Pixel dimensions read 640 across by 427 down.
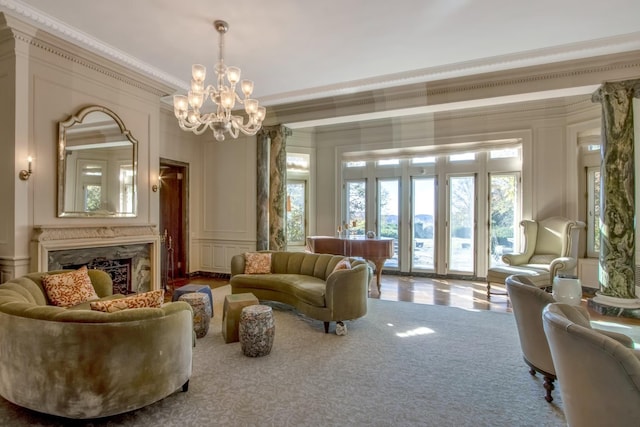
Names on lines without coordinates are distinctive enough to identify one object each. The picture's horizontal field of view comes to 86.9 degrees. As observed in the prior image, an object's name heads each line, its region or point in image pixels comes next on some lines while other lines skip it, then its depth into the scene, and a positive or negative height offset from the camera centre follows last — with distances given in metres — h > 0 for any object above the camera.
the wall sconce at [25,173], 3.81 +0.47
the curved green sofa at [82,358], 2.04 -0.90
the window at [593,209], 5.90 +0.09
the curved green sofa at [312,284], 3.78 -0.90
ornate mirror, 4.27 +0.68
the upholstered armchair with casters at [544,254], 5.14 -0.67
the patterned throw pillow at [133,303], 2.34 -0.63
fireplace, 3.95 -0.50
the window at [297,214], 7.92 +0.01
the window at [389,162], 7.75 +1.21
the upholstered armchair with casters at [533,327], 2.46 -0.87
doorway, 7.22 +0.08
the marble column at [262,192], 6.65 +0.45
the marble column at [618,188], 4.38 +0.34
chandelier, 3.49 +1.21
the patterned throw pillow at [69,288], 3.24 -0.73
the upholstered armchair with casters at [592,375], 1.43 -0.74
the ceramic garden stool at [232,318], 3.52 -1.09
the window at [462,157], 7.07 +1.21
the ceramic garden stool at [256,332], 3.14 -1.10
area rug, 2.23 -1.35
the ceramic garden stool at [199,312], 3.62 -1.05
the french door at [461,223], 7.09 -0.19
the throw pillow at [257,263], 5.16 -0.75
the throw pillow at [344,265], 4.05 -0.62
